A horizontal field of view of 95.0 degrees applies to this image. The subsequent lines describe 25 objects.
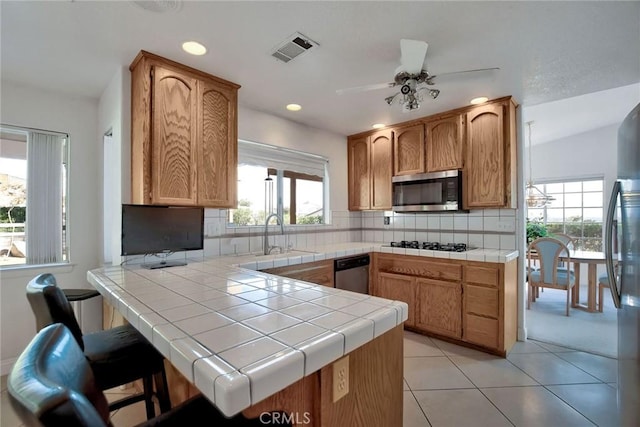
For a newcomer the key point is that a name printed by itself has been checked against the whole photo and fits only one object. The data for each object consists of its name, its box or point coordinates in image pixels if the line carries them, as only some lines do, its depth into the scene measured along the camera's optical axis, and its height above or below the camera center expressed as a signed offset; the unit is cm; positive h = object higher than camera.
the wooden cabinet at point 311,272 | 247 -51
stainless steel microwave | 302 +24
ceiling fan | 173 +92
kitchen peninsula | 71 -36
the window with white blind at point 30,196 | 239 +16
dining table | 358 -76
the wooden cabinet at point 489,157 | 276 +55
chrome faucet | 278 -29
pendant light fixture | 480 +23
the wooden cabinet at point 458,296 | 258 -80
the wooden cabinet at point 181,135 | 196 +58
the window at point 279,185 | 303 +33
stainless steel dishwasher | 292 -62
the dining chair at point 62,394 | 44 -31
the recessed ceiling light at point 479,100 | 276 +109
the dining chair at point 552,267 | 364 -69
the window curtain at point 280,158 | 299 +63
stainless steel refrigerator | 135 -24
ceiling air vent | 178 +106
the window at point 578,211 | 530 +4
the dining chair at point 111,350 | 109 -60
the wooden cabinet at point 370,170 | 362 +56
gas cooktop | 301 -35
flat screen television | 201 -11
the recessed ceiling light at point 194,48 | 183 +107
